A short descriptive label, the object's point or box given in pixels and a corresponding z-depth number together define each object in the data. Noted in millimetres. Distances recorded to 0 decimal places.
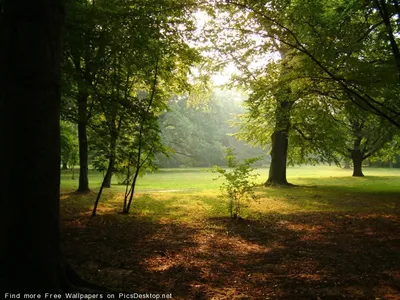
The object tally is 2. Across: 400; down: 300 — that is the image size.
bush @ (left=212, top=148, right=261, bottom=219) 8180
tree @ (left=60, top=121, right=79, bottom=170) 16175
